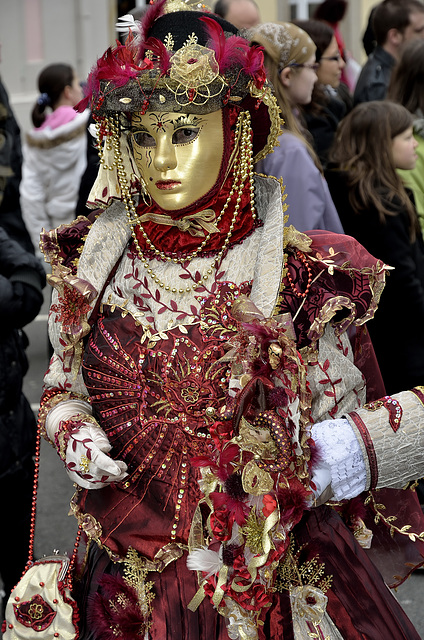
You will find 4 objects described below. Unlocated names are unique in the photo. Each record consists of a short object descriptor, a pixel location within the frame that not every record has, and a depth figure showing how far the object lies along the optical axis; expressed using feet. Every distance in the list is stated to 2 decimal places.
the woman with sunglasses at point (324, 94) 15.65
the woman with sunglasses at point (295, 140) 11.28
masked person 5.87
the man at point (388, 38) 18.29
